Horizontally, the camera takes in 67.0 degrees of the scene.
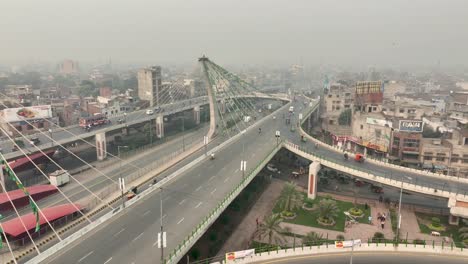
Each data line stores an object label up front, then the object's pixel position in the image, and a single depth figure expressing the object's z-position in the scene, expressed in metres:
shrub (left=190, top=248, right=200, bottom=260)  39.40
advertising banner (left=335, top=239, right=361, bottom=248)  33.43
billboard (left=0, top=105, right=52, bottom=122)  84.50
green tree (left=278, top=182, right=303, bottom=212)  52.78
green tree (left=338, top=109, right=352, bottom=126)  105.61
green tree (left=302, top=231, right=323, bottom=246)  38.99
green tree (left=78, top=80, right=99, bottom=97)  185.86
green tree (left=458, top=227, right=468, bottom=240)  42.62
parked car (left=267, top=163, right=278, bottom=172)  72.19
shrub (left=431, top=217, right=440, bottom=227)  48.28
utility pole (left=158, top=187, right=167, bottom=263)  30.06
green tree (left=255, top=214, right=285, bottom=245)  41.47
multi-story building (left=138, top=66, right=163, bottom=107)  151.88
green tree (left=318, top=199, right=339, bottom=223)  49.11
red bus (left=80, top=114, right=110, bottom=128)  85.94
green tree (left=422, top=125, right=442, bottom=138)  80.99
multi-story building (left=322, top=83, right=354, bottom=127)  118.69
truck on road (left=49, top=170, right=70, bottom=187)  59.25
